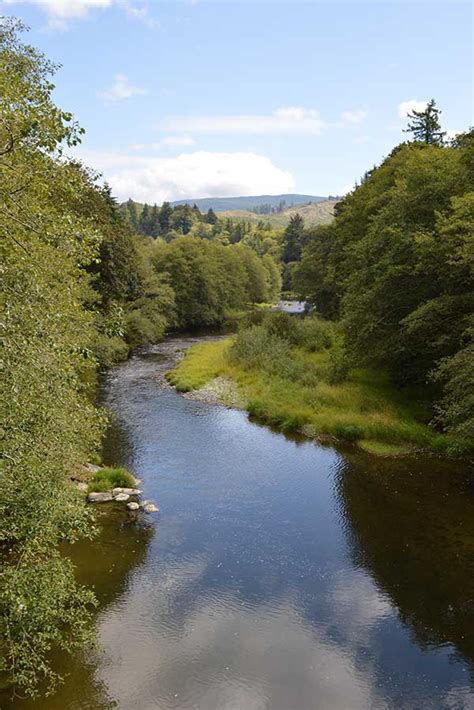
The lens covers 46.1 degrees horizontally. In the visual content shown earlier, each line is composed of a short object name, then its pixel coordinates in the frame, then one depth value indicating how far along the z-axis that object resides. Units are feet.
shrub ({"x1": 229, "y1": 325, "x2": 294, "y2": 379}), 126.41
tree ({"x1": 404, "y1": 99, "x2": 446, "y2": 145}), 174.70
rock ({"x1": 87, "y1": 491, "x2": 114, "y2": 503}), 63.77
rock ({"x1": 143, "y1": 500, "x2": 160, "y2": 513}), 62.69
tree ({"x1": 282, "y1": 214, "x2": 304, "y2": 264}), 405.80
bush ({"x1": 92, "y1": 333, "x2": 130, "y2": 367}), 94.58
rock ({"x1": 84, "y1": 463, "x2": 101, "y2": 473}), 70.59
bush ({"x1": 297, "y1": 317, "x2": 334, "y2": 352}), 145.89
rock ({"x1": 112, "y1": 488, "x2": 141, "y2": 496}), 65.42
